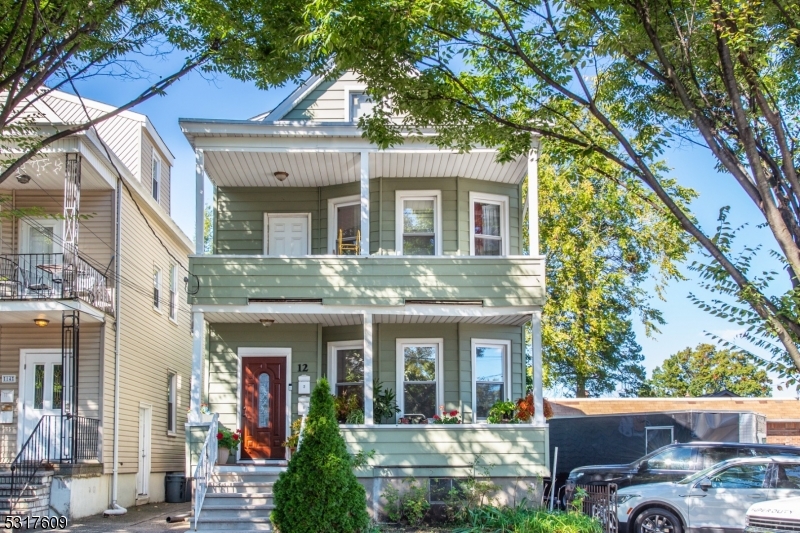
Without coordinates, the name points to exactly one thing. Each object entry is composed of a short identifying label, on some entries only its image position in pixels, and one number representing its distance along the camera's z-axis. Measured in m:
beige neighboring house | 17.06
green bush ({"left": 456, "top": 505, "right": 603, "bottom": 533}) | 12.78
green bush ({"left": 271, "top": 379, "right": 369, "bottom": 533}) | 11.84
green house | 15.95
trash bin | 22.38
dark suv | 14.57
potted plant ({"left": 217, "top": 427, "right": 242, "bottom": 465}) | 16.44
